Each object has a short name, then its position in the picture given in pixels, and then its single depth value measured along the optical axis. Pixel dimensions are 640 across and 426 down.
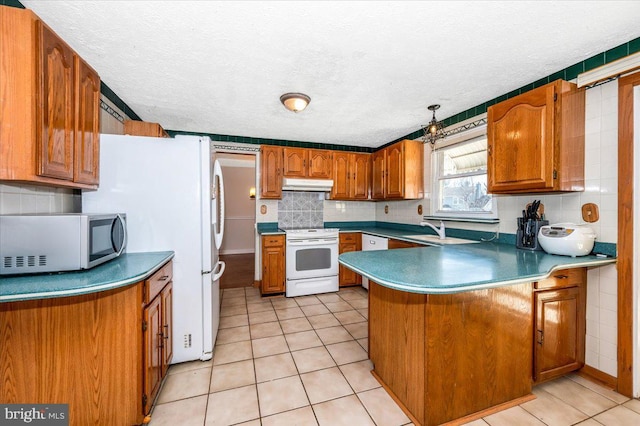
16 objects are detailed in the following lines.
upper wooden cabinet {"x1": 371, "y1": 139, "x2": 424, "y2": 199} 3.62
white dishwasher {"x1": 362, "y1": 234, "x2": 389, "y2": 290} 3.57
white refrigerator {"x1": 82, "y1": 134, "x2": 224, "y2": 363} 1.94
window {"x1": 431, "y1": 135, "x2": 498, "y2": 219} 2.89
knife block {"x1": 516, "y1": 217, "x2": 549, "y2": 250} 2.14
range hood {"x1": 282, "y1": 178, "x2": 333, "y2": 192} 3.97
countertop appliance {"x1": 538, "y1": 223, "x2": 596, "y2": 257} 1.84
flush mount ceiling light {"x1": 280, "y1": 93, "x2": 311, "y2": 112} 2.43
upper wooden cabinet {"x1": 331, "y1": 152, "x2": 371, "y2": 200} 4.31
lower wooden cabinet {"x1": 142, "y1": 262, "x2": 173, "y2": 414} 1.53
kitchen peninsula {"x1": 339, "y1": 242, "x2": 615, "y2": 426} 1.43
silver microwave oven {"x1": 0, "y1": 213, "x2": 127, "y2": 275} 1.26
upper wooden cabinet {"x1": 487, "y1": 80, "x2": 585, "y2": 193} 1.90
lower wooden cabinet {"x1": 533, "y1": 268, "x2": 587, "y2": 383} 1.75
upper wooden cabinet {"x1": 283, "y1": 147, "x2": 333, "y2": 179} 4.02
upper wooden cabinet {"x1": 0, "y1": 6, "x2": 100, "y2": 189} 1.15
